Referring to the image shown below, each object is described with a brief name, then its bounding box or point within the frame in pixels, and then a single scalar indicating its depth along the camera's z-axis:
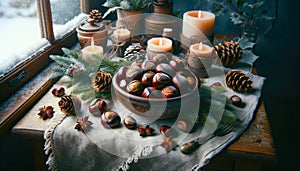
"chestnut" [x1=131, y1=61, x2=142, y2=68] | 0.92
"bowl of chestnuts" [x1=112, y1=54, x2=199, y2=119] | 0.81
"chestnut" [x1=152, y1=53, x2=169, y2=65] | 0.95
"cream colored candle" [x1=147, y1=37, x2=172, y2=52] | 1.08
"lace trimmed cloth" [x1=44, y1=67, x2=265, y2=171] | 0.78
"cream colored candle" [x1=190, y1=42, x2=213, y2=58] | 1.09
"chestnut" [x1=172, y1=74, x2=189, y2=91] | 0.83
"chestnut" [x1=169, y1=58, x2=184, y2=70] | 0.93
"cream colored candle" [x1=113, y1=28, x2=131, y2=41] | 1.22
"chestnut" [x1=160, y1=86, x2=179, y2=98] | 0.80
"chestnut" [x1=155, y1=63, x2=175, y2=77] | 0.88
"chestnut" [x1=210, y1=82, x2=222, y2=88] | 1.00
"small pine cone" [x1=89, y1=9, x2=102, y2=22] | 1.22
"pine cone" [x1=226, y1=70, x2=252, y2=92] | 1.01
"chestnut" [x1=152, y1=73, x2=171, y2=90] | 0.83
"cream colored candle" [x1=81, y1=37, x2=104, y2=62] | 1.08
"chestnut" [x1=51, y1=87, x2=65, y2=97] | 0.98
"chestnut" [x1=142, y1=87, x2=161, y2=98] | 0.80
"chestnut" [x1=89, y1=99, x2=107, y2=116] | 0.89
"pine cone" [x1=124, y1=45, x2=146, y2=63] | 1.08
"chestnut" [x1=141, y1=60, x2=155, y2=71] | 0.90
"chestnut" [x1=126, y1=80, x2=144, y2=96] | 0.82
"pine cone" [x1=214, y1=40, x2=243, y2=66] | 1.15
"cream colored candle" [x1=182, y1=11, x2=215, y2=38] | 1.23
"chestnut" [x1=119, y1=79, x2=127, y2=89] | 0.84
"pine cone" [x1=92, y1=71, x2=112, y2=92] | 0.93
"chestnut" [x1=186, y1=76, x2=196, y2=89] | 0.85
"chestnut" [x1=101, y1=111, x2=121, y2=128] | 0.84
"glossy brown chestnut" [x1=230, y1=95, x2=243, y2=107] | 0.94
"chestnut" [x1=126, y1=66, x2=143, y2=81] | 0.86
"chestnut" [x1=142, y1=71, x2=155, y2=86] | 0.84
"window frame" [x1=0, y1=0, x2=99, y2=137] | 0.88
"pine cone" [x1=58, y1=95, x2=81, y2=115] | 0.87
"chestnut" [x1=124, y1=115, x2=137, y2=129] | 0.83
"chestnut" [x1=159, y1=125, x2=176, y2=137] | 0.81
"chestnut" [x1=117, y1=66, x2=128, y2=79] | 0.88
